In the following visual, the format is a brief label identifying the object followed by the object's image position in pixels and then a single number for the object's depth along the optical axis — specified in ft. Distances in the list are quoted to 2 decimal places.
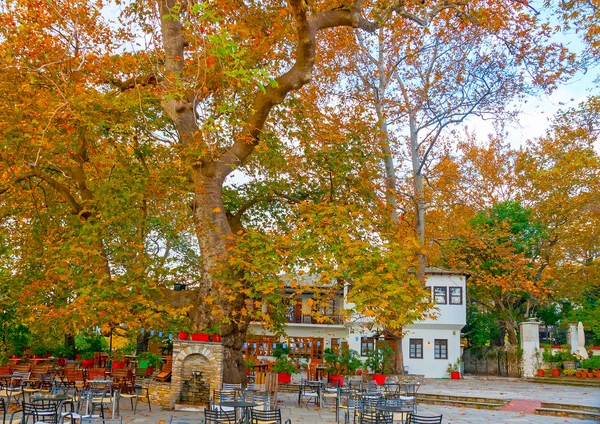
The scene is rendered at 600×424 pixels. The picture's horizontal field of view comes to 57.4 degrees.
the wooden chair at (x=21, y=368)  49.67
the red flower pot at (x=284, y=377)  64.13
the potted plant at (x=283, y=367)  60.80
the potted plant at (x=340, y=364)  68.95
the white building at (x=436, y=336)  110.11
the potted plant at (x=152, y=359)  72.94
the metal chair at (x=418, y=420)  28.65
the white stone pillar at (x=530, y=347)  99.04
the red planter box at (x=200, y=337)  46.35
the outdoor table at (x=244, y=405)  30.66
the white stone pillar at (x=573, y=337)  100.22
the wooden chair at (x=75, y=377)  48.58
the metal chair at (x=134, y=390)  46.74
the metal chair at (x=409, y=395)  43.30
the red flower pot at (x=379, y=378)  68.74
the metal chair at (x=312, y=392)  51.29
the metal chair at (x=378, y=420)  29.86
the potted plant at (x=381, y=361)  75.10
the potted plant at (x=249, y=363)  57.27
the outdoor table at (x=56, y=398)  29.41
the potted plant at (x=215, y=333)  47.24
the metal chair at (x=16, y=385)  38.97
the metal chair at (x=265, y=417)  30.71
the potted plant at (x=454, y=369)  105.70
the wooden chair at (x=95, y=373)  48.64
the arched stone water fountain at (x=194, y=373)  46.16
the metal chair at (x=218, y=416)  28.12
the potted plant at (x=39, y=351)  71.92
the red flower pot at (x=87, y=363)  67.97
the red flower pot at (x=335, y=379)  61.93
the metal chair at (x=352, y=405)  38.04
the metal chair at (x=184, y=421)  24.98
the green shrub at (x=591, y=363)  93.04
